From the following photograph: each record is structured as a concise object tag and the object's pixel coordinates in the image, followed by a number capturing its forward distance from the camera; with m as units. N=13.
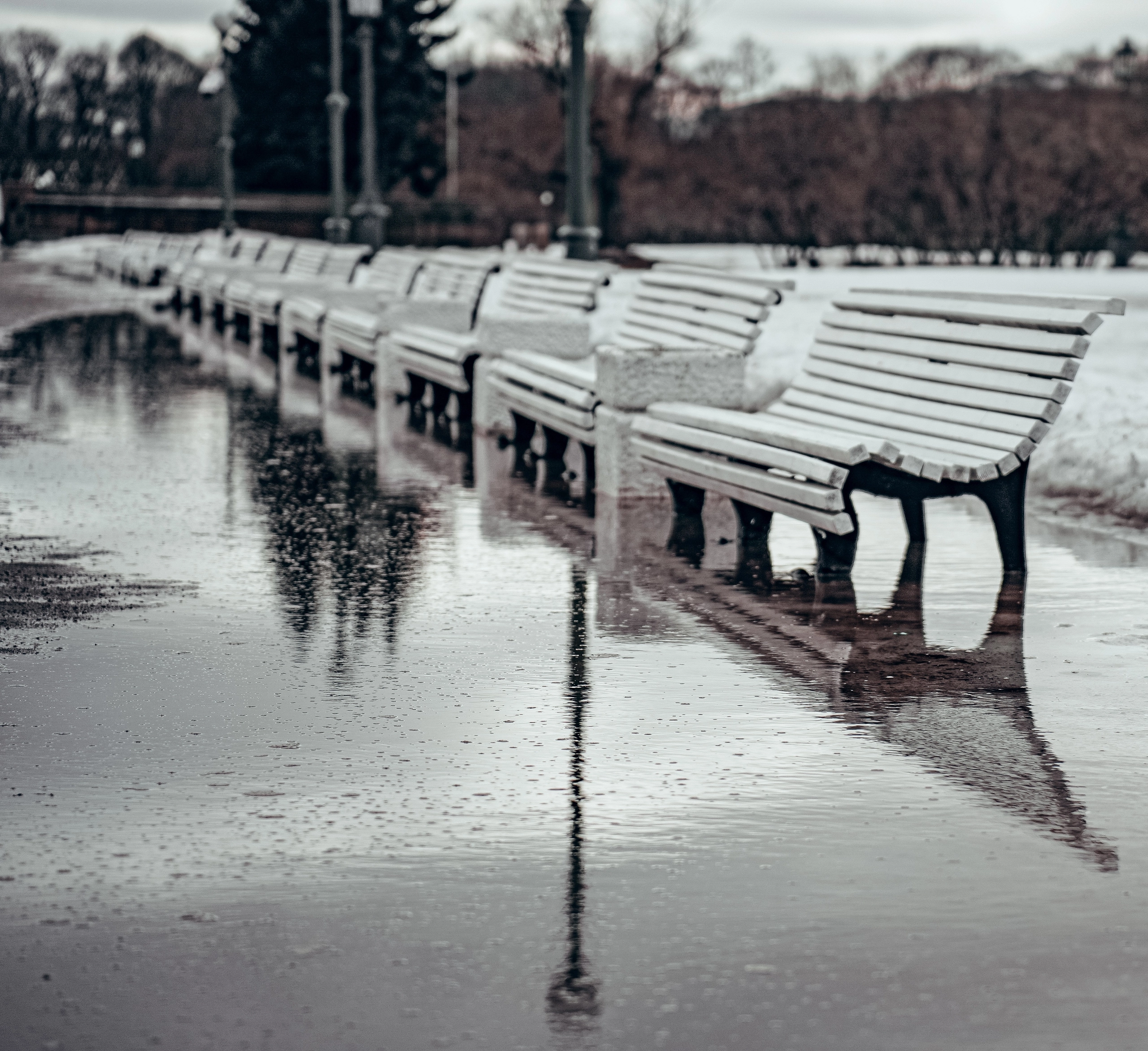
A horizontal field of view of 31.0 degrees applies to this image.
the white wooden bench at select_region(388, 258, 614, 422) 13.33
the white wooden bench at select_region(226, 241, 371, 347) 21.91
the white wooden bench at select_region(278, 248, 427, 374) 19.16
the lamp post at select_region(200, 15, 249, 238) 45.41
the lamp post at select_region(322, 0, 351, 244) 36.97
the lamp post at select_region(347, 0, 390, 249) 36.03
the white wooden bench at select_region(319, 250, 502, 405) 16.31
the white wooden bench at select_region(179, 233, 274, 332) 27.02
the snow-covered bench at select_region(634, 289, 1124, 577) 7.60
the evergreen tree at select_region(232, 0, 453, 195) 72.12
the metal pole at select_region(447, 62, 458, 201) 81.75
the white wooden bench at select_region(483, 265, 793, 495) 9.83
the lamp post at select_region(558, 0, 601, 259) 19.91
